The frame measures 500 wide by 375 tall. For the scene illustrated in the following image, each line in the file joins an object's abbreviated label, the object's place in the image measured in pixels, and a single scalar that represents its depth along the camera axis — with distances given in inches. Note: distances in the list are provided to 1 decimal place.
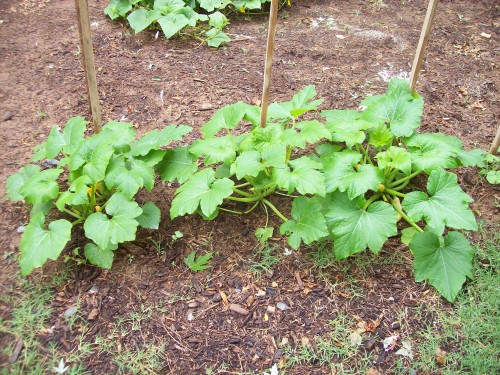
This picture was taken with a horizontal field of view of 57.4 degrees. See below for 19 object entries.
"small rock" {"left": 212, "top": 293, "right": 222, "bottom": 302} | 102.6
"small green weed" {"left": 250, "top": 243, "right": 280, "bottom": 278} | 107.9
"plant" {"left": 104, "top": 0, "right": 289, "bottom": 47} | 173.8
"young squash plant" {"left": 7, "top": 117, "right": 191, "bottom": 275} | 98.5
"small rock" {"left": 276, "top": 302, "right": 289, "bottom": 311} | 101.4
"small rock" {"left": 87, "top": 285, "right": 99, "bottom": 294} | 102.6
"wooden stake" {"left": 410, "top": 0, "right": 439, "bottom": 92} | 118.7
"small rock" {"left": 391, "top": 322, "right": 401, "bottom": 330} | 98.4
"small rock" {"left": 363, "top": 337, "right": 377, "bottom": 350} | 95.1
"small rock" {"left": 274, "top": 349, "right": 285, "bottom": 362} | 93.1
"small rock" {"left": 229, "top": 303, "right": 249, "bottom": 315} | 100.5
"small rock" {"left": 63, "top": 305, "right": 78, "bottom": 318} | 98.2
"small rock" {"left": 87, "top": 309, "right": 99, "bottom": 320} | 98.0
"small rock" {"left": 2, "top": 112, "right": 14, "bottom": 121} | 140.2
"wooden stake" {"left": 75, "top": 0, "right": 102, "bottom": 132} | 109.4
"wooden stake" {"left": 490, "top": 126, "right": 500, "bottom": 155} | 129.7
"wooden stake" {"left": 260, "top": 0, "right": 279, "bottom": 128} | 107.5
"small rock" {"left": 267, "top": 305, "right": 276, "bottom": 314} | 101.0
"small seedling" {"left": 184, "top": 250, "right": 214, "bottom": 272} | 107.2
